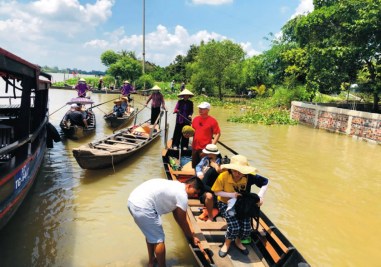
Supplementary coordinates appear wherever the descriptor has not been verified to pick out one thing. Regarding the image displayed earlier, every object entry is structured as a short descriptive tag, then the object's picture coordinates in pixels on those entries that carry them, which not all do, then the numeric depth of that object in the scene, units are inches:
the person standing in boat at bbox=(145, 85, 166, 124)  474.0
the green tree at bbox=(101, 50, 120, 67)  1838.1
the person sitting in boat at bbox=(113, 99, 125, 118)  610.2
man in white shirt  146.7
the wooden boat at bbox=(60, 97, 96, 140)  478.6
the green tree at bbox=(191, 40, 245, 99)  1275.8
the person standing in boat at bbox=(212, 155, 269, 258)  171.3
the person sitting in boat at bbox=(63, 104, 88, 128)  490.3
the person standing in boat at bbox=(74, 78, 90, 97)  731.4
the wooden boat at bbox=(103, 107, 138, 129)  586.9
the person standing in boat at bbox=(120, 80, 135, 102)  786.2
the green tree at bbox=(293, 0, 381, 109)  598.5
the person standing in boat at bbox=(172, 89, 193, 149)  348.8
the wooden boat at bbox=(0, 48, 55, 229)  183.9
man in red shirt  259.3
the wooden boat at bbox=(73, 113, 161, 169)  311.6
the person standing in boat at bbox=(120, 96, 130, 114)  652.3
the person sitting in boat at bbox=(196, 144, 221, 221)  191.0
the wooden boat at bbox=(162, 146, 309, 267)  157.9
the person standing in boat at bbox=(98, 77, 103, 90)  1483.3
